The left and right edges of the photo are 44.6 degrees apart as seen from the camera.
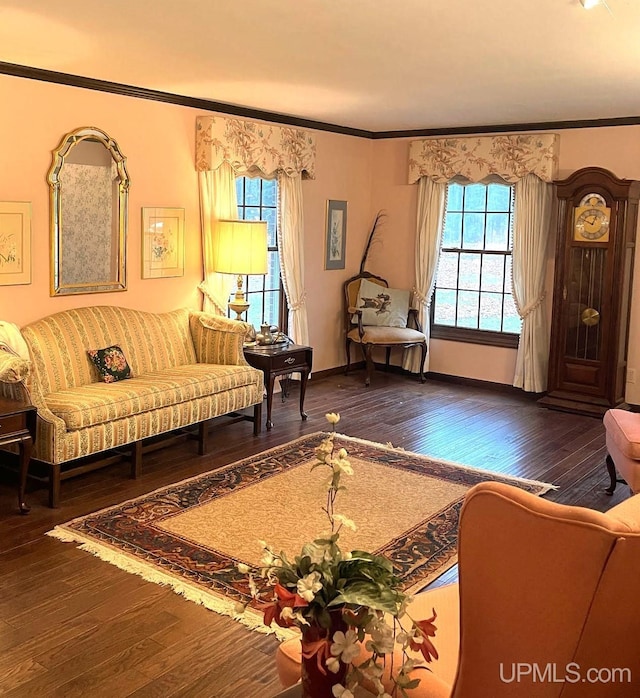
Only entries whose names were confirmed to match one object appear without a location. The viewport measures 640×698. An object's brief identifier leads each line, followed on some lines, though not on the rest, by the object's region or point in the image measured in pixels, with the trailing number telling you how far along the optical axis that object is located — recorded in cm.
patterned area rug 347
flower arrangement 131
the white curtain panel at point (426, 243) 737
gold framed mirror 496
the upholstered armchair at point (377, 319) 721
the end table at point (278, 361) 565
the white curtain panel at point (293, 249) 667
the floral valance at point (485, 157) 661
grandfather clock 613
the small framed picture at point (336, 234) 735
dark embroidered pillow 487
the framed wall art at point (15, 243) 464
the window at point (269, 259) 650
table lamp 577
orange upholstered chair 146
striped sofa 414
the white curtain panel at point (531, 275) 673
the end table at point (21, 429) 386
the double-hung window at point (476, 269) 716
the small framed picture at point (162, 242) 557
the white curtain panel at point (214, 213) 592
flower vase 136
